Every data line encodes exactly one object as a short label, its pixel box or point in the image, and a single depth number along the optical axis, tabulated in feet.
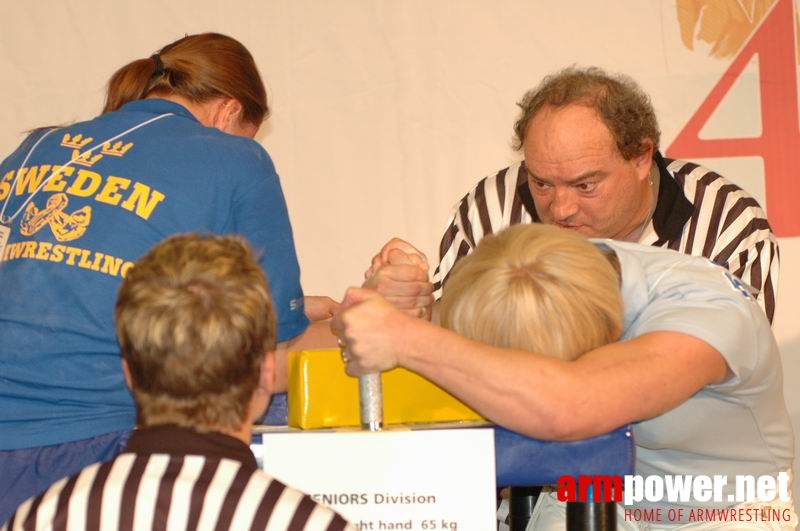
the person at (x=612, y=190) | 16.95
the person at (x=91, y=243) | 14.59
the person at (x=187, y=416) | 12.90
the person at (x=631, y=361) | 13.84
